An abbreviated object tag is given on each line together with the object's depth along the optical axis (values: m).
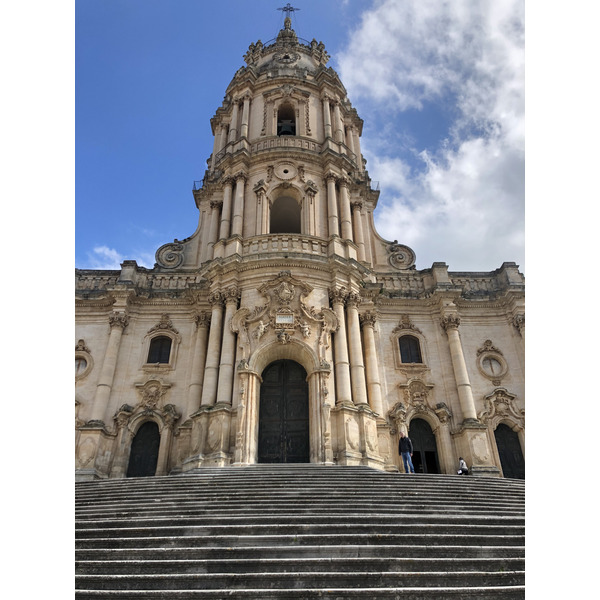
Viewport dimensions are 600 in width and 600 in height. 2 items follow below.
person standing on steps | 15.55
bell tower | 22.09
